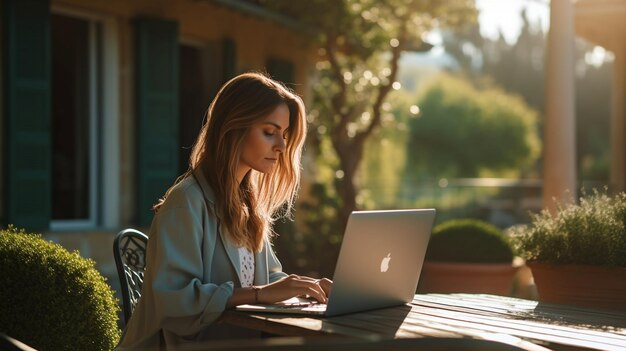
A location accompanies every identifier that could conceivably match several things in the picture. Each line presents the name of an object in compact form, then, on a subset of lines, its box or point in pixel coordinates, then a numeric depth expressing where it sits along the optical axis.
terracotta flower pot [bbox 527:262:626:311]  4.03
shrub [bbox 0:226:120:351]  3.38
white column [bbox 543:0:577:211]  7.78
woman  2.75
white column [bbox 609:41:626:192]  14.52
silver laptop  2.73
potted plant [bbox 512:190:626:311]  4.05
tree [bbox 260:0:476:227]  9.91
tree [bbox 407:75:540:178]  45.16
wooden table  2.54
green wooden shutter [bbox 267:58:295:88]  11.04
